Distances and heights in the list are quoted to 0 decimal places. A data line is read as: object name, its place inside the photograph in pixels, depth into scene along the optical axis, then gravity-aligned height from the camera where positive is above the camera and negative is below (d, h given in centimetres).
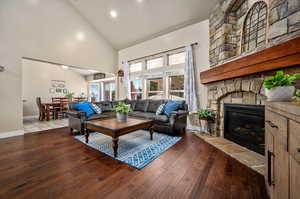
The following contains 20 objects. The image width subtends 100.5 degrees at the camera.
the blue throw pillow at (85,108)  349 -27
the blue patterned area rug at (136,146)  203 -97
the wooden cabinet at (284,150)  68 -35
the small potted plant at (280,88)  117 +10
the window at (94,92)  891 +46
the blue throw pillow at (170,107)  349 -25
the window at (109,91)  817 +51
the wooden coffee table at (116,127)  213 -54
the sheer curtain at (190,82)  378 +50
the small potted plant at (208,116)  310 -44
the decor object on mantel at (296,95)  115 +3
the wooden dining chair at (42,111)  530 -53
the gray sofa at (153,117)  318 -51
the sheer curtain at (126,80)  566 +83
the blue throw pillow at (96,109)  382 -33
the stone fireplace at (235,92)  210 +13
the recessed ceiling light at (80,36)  473 +241
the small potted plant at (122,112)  269 -30
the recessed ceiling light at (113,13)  435 +301
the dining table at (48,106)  523 -35
